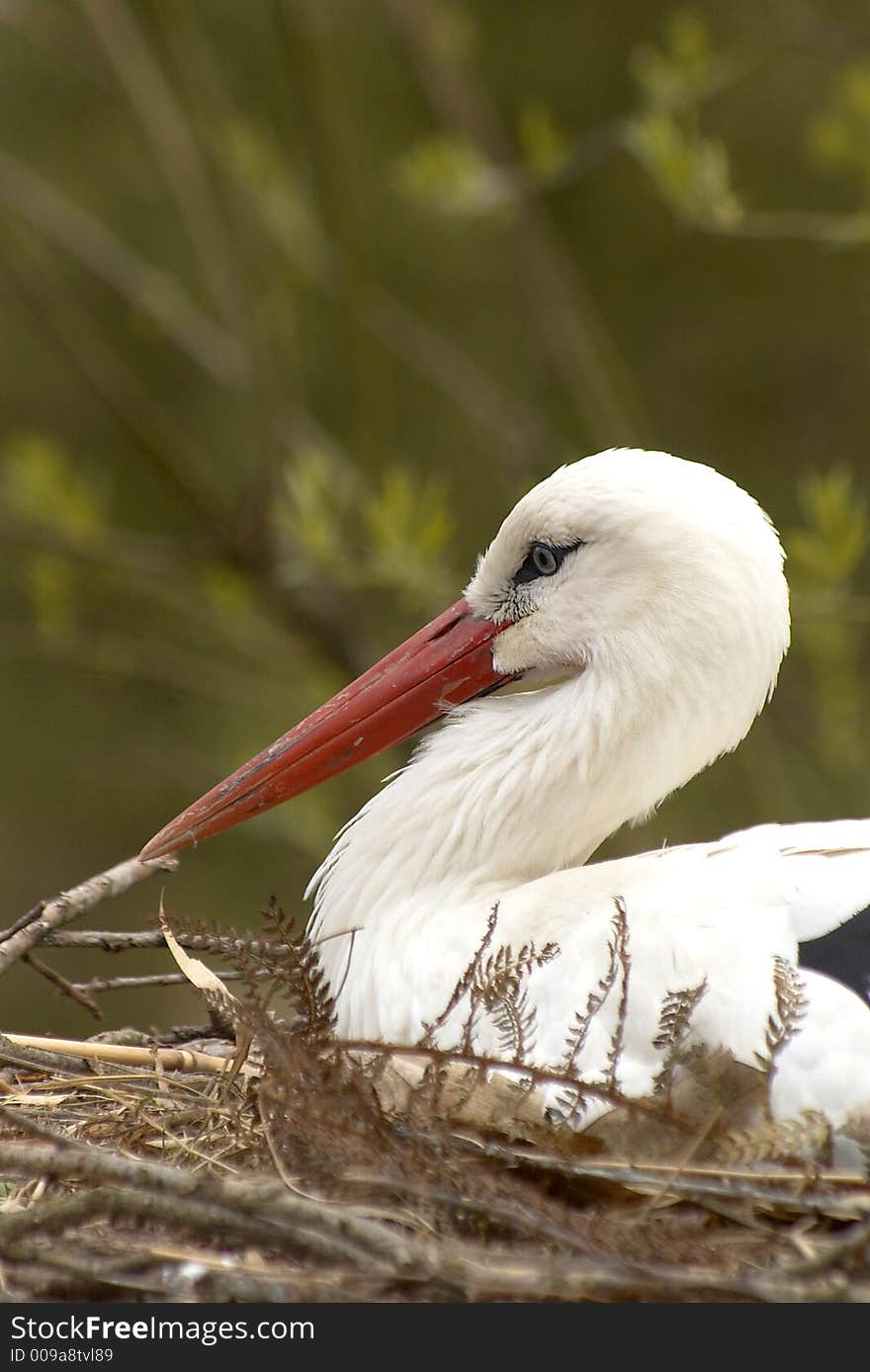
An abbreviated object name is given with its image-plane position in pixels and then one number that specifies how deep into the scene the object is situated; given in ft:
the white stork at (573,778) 18.98
